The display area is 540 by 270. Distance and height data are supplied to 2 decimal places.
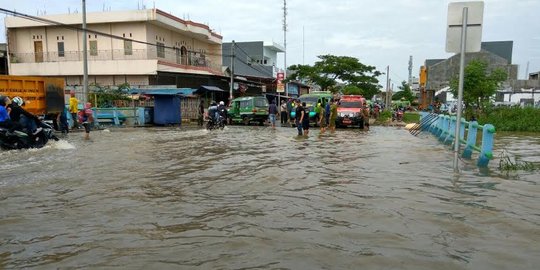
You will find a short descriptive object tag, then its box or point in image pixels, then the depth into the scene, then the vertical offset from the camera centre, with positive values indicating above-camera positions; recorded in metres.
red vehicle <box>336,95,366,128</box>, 22.22 -0.94
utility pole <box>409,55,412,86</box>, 87.01 +6.13
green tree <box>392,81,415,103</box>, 80.31 +0.72
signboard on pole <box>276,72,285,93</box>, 30.30 +1.01
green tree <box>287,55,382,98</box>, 48.47 +2.74
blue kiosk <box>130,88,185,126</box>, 24.84 -0.79
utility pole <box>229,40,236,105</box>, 31.30 +1.52
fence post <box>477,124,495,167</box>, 8.52 -1.01
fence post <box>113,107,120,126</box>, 23.47 -1.38
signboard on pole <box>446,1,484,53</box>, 7.36 +1.27
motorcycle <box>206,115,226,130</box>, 20.97 -1.44
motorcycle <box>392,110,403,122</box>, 30.81 -1.42
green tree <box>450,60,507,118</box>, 28.28 +0.91
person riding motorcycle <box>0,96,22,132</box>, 11.14 -0.68
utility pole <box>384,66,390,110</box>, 41.38 +0.81
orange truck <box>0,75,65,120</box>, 15.80 +0.07
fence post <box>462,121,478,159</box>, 9.92 -1.01
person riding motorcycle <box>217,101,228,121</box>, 21.72 -0.79
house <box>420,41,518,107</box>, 54.34 +3.70
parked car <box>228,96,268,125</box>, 25.89 -0.92
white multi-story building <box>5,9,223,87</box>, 31.86 +3.61
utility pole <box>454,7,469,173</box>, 7.38 +0.35
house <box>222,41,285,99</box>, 40.36 +3.41
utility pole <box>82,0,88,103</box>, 21.92 +1.86
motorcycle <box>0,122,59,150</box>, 11.23 -1.26
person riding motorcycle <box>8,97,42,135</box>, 11.23 -0.69
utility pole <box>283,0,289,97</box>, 49.56 +9.17
